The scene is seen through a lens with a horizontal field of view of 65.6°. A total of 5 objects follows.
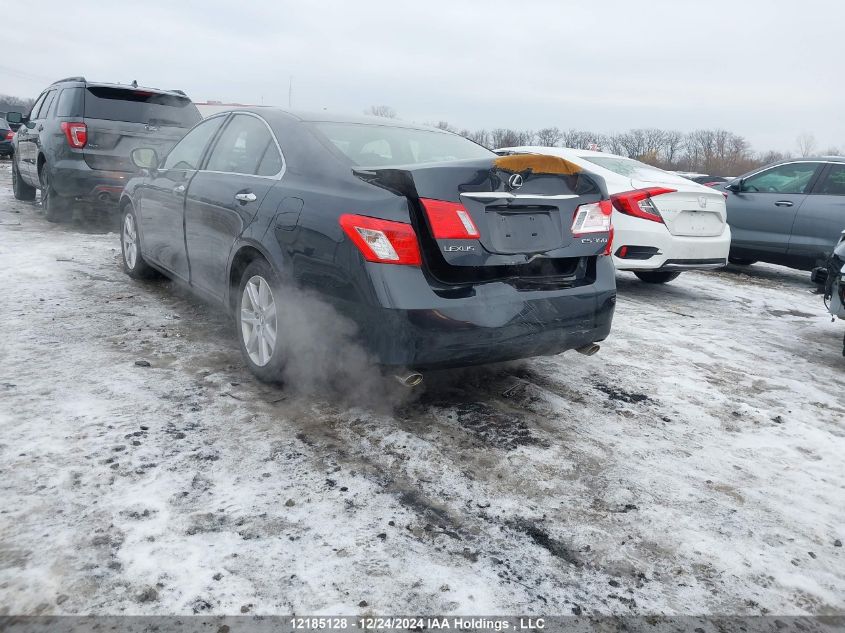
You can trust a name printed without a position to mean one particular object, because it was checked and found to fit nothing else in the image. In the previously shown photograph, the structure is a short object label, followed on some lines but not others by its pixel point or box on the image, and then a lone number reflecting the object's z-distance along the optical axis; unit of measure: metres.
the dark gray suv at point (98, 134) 8.31
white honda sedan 6.57
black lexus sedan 3.01
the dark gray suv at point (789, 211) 8.11
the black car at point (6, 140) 22.97
